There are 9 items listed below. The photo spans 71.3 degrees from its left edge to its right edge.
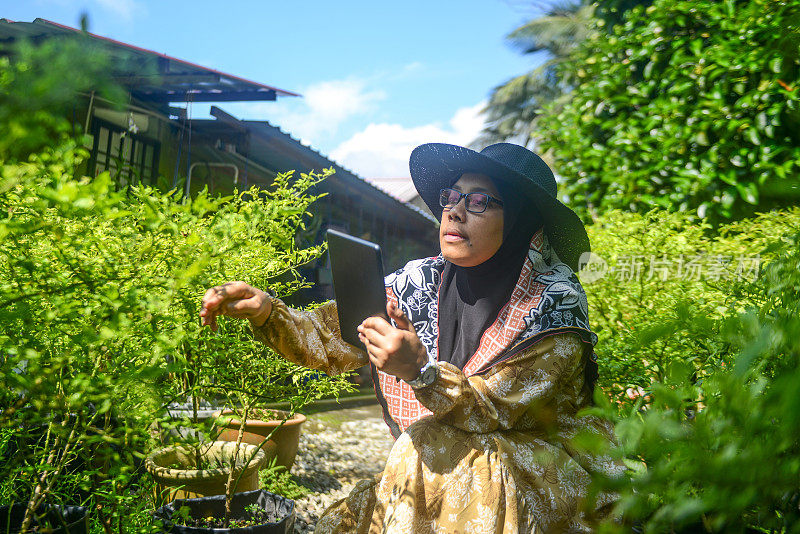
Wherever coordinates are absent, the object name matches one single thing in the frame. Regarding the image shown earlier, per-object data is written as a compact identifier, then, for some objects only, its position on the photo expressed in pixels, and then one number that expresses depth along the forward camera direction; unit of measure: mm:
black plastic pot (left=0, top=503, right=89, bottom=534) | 2018
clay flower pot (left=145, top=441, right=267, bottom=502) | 2693
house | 5852
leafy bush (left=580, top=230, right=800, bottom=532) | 506
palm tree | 22609
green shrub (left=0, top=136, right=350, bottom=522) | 1193
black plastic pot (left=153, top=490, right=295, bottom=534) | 2314
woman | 1688
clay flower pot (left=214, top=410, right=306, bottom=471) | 3895
